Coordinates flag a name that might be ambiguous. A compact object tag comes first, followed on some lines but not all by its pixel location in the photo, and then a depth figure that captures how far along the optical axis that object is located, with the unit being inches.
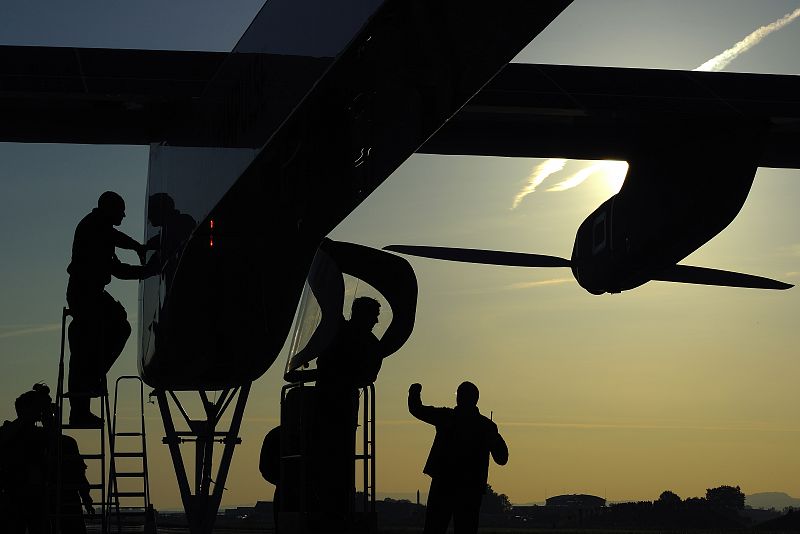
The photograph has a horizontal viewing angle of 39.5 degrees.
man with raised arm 405.4
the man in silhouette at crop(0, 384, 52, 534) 441.4
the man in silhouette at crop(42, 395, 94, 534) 419.5
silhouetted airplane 270.7
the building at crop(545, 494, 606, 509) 6901.6
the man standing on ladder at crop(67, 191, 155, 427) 440.8
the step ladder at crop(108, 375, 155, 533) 431.5
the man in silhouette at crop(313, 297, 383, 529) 324.2
